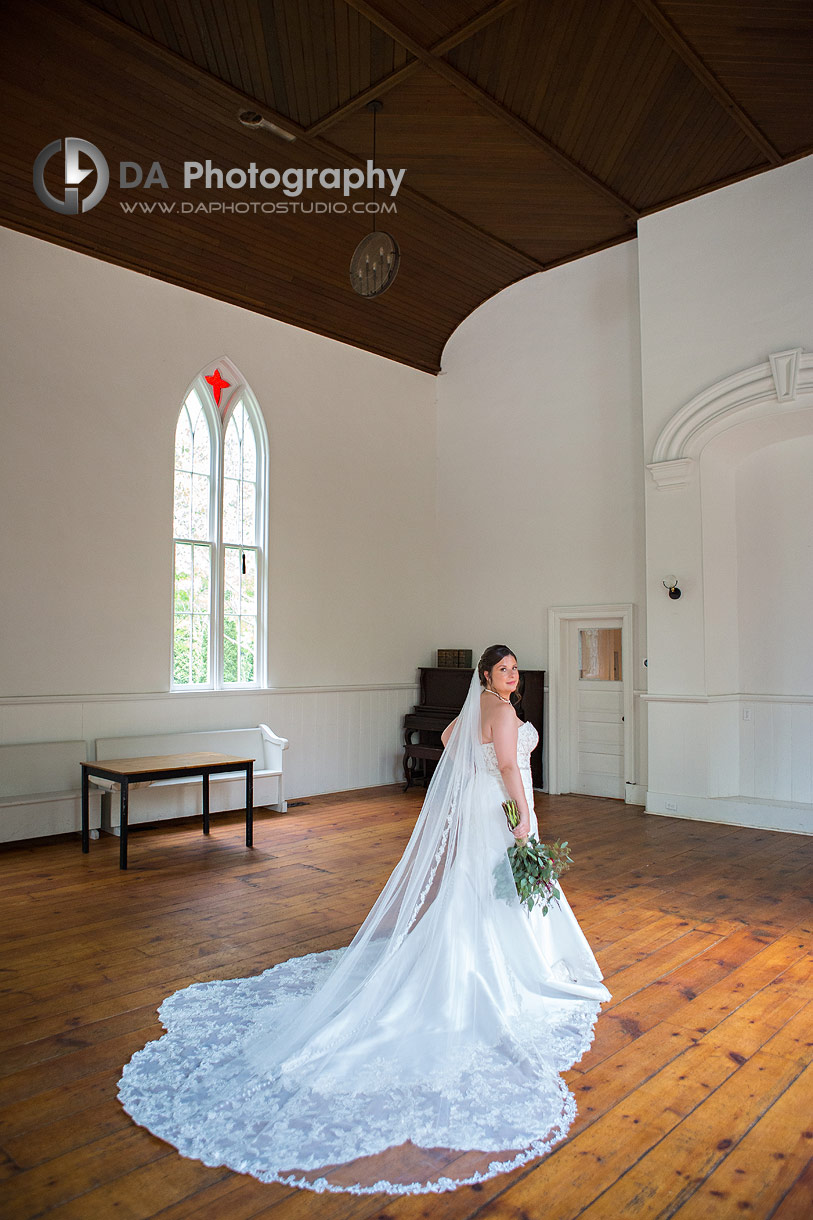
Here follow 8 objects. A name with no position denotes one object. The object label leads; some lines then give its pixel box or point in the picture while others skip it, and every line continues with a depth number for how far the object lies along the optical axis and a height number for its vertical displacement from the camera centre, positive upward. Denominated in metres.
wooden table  6.31 -0.88
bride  2.62 -1.48
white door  9.11 -0.54
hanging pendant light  6.06 +2.88
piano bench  9.59 -1.20
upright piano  9.45 -0.62
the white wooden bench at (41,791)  6.79 -1.12
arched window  8.30 +1.23
